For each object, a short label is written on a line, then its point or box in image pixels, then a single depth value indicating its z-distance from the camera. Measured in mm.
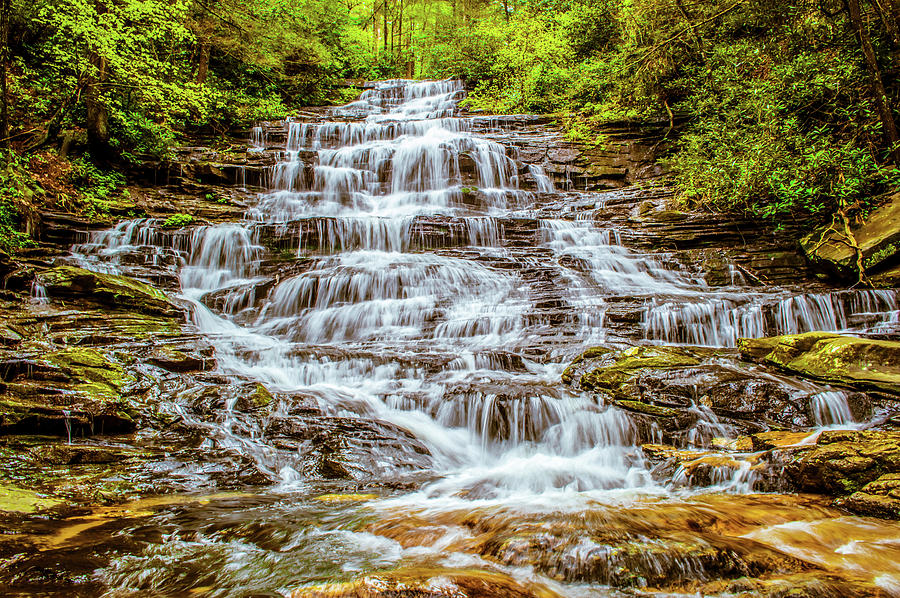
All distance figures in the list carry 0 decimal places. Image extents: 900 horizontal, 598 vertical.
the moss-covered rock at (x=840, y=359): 5250
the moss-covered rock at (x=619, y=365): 5988
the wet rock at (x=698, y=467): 4039
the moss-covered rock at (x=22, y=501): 3268
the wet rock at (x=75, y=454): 4172
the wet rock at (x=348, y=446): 4723
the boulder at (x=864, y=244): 8149
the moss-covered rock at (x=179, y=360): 5863
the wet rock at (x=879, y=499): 3111
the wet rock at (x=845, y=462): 3441
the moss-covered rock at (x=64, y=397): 4477
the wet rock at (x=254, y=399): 5309
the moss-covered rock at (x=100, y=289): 7414
